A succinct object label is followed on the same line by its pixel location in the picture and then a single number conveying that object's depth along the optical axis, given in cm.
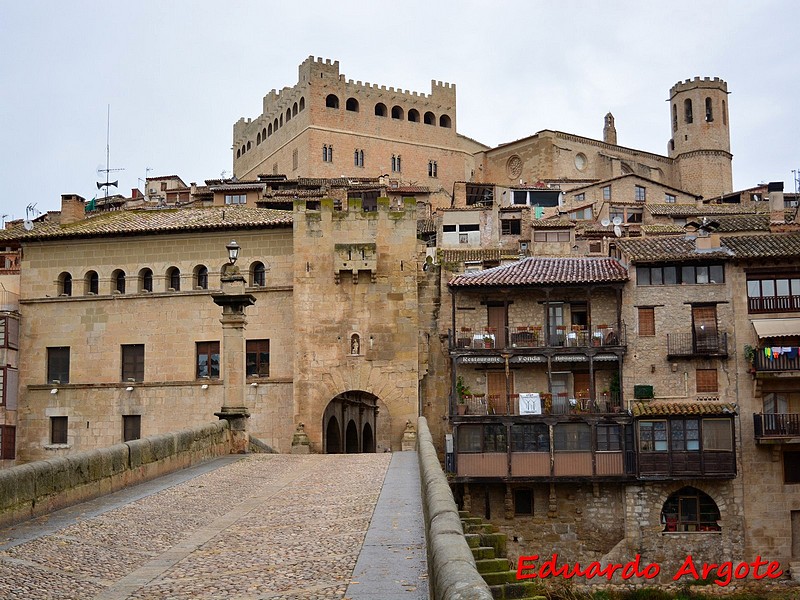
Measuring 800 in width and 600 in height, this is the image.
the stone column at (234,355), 2558
